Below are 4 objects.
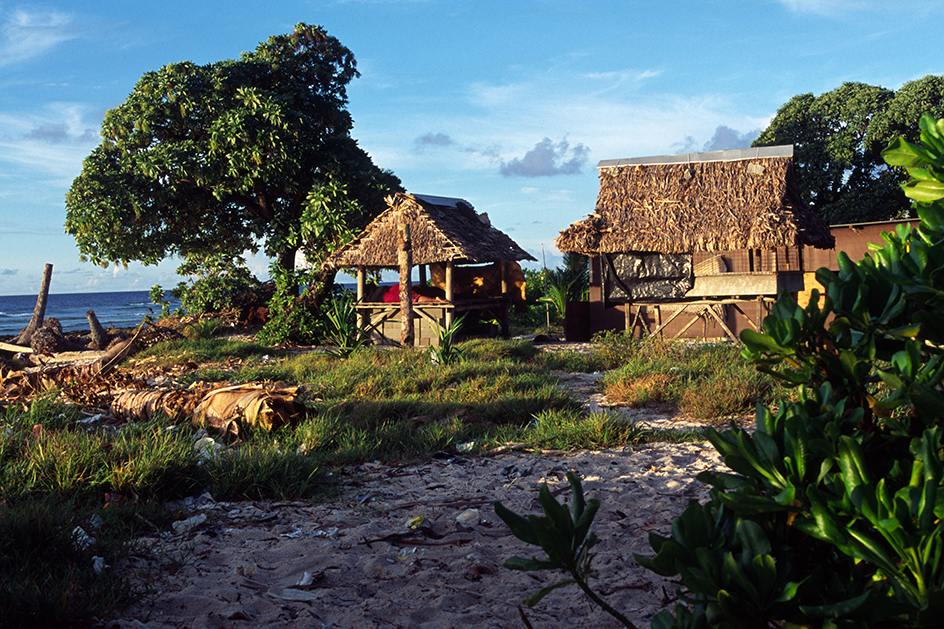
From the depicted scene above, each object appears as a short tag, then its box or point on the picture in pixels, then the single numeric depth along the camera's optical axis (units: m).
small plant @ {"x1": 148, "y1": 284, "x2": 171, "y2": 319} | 19.44
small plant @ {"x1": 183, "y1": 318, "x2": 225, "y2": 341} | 15.33
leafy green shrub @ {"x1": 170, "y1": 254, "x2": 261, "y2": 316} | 18.20
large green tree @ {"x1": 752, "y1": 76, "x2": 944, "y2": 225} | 23.08
